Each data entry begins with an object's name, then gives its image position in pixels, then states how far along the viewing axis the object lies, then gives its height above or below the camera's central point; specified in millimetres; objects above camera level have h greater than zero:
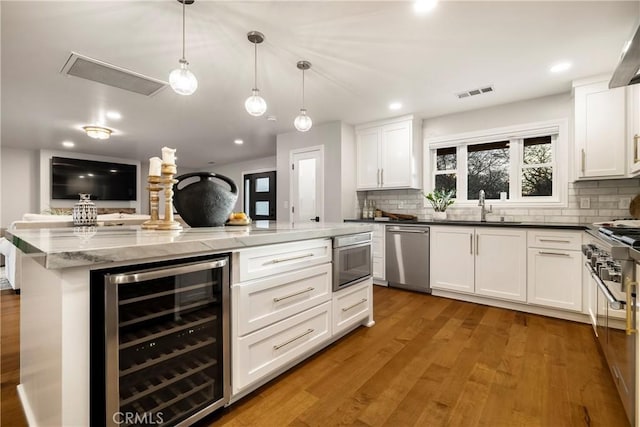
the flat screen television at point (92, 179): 6418 +817
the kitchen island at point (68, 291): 923 -276
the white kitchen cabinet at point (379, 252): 3945 -540
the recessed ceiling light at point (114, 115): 3943 +1371
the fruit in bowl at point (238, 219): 2100 -43
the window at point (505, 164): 3395 +615
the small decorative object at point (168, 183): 1604 +168
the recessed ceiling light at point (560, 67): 2611 +1316
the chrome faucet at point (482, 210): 3648 +24
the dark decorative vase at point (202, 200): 1788 +82
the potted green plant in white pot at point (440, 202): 3957 +138
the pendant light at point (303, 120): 2582 +818
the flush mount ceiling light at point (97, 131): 4477 +1278
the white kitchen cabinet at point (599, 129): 2701 +779
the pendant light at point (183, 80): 1773 +813
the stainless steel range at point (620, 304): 1240 -442
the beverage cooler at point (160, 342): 996 -517
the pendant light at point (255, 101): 2178 +843
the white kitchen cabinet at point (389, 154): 4027 +839
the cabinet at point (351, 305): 2131 -732
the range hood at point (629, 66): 1530 +834
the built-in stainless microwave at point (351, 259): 2105 -366
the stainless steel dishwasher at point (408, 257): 3594 -568
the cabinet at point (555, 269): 2703 -554
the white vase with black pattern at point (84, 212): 2053 +13
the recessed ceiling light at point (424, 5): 1848 +1329
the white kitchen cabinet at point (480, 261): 2996 -536
